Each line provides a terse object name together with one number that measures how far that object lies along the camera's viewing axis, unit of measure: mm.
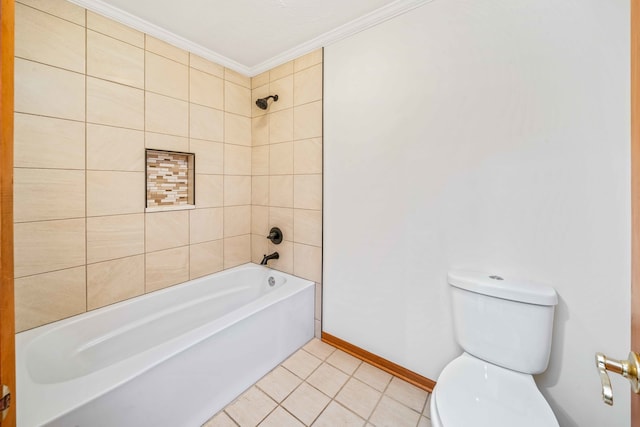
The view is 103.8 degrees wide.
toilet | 939
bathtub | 1012
